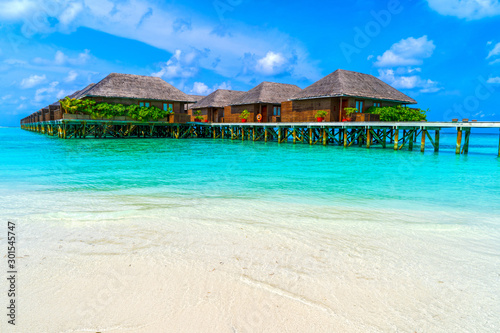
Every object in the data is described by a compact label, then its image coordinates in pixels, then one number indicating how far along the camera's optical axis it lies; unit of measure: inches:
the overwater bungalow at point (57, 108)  1284.4
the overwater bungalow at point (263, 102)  1392.7
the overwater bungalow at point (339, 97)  1083.3
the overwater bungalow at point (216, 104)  1680.6
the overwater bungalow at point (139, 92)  1306.6
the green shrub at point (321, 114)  1092.5
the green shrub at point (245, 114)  1418.6
